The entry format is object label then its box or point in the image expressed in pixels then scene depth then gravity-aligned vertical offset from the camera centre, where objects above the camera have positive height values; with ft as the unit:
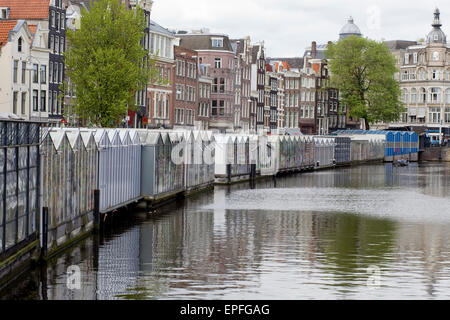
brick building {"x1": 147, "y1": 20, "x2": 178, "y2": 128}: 307.37 +18.10
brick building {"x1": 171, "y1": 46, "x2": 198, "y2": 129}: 332.39 +19.81
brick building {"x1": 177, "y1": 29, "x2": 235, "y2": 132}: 374.22 +32.20
